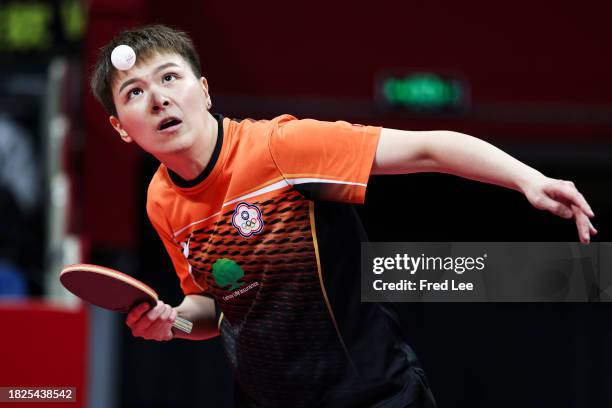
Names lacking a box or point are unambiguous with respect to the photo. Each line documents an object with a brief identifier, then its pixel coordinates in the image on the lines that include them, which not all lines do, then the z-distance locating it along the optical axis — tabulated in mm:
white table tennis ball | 4617
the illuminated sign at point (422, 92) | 11469
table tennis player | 4621
